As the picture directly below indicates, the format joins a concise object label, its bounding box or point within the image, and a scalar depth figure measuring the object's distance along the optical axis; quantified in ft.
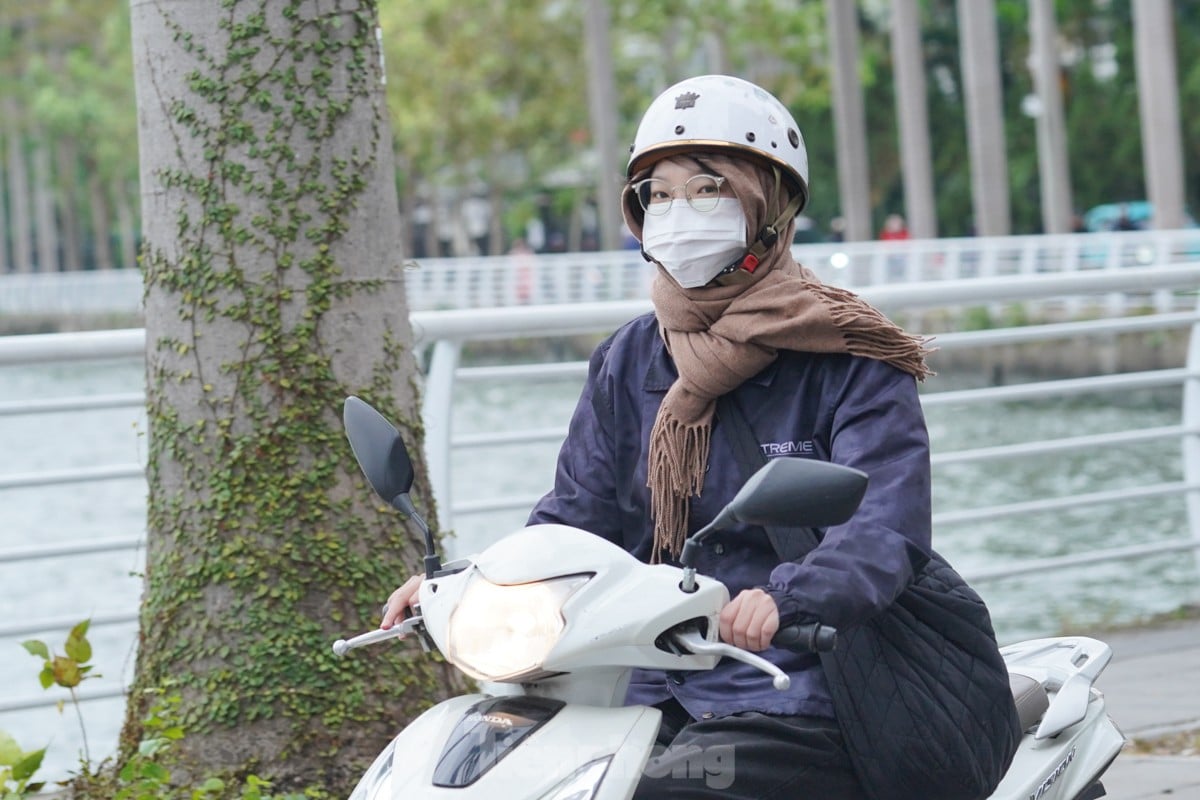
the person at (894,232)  119.50
